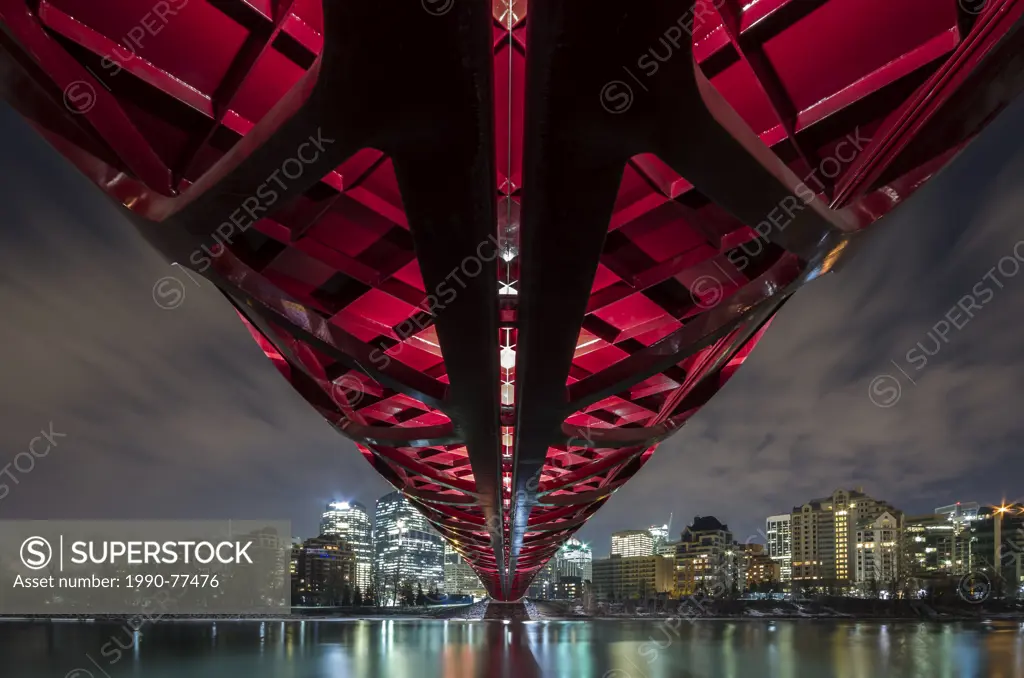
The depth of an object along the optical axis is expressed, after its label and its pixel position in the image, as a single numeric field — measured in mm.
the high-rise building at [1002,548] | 102000
